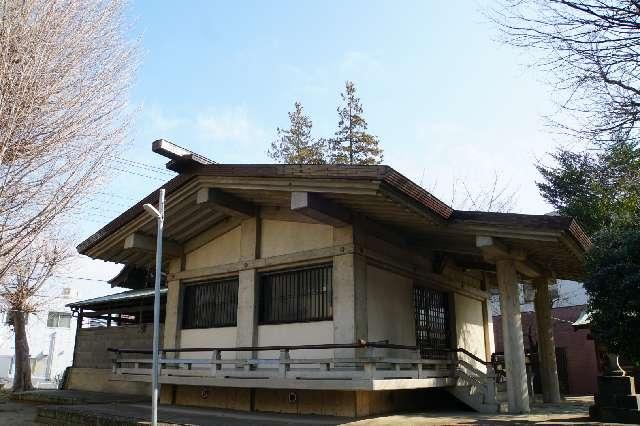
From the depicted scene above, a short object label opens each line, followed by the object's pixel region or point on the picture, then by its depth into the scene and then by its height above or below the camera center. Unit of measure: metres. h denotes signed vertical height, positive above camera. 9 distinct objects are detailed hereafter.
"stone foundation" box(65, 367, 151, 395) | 17.12 -1.29
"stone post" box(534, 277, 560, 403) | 14.55 +0.02
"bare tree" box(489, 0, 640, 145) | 7.74 +4.35
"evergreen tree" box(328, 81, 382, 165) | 32.72 +12.56
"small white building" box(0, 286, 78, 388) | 38.88 +0.11
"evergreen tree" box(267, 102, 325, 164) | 32.56 +12.68
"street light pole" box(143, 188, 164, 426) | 8.42 +0.51
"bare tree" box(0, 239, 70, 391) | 22.22 +1.75
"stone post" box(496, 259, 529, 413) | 10.89 +0.14
